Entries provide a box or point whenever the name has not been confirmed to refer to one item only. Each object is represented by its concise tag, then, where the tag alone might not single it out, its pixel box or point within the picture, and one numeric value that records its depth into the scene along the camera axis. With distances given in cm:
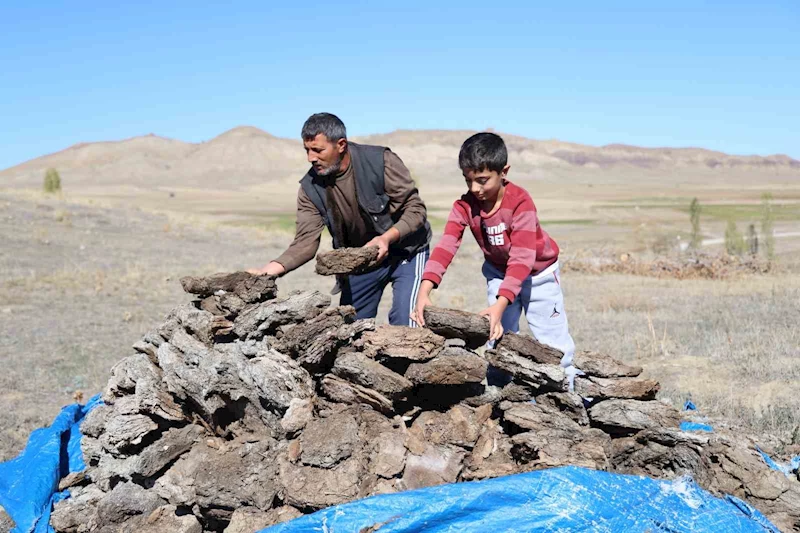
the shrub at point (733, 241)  2161
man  461
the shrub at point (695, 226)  2365
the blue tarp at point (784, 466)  392
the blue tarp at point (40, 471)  420
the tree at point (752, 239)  2266
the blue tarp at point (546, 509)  307
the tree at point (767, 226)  2042
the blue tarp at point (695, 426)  417
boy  405
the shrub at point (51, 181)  4138
